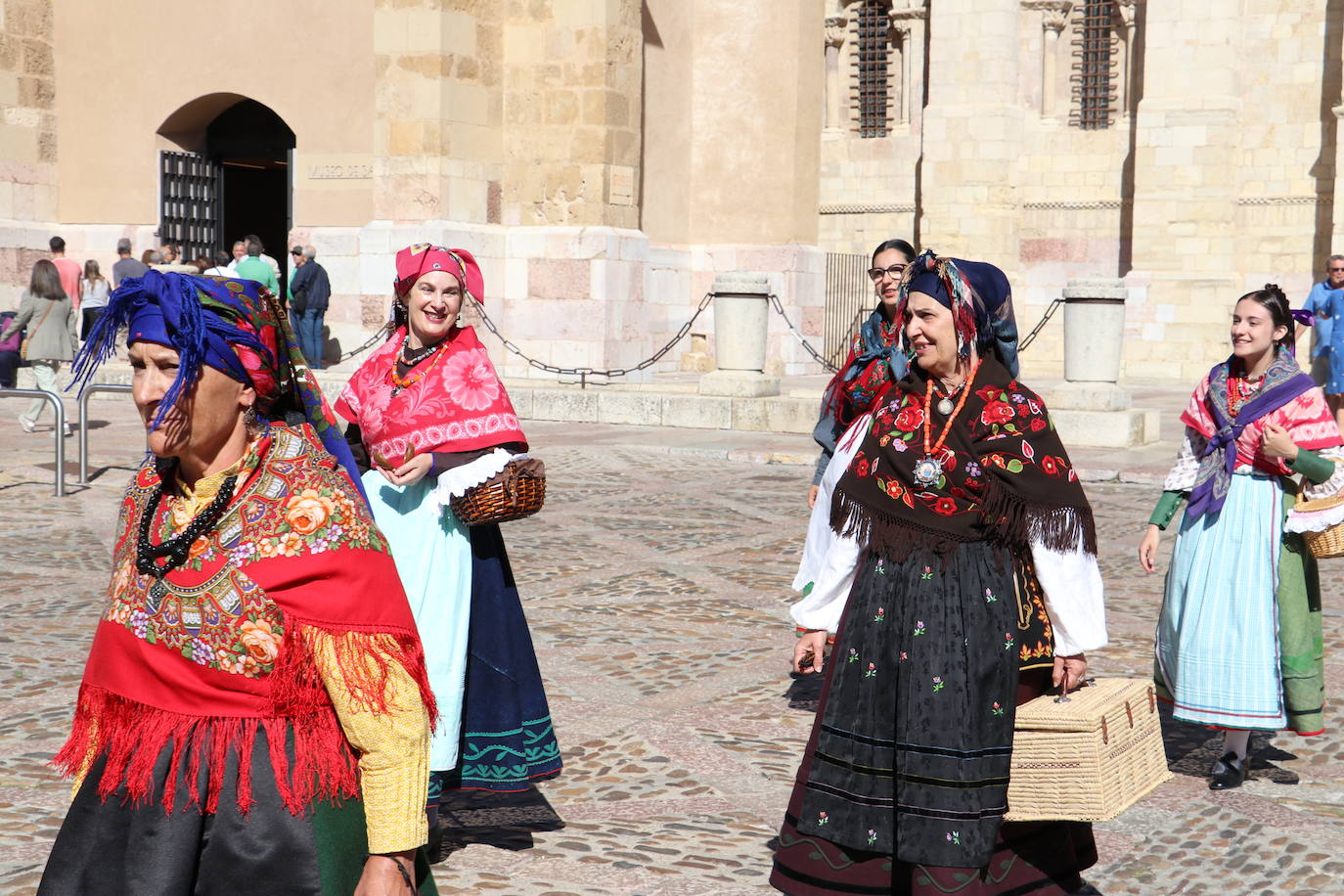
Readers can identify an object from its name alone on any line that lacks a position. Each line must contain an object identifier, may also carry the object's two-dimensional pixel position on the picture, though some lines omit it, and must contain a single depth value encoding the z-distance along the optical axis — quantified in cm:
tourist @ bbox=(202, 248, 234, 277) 1966
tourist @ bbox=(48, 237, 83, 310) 1681
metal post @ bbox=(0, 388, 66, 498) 1005
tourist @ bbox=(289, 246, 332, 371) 1798
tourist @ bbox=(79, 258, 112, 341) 1736
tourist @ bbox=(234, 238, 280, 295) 1608
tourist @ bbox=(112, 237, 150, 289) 1809
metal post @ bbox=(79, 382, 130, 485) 1033
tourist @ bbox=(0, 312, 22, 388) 1475
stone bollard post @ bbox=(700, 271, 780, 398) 1541
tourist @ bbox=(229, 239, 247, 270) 1732
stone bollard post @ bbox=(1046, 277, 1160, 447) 1425
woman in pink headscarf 412
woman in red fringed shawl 223
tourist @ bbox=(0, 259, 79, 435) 1411
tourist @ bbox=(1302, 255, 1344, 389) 1440
